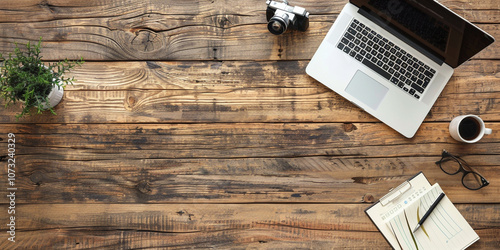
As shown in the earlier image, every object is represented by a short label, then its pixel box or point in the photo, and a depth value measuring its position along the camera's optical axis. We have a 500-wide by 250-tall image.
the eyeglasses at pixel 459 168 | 1.29
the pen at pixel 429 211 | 1.23
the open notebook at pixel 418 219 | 1.24
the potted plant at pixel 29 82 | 1.17
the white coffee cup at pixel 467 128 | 1.22
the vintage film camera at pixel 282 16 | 1.23
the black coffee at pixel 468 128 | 1.25
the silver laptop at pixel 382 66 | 1.25
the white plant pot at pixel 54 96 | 1.29
